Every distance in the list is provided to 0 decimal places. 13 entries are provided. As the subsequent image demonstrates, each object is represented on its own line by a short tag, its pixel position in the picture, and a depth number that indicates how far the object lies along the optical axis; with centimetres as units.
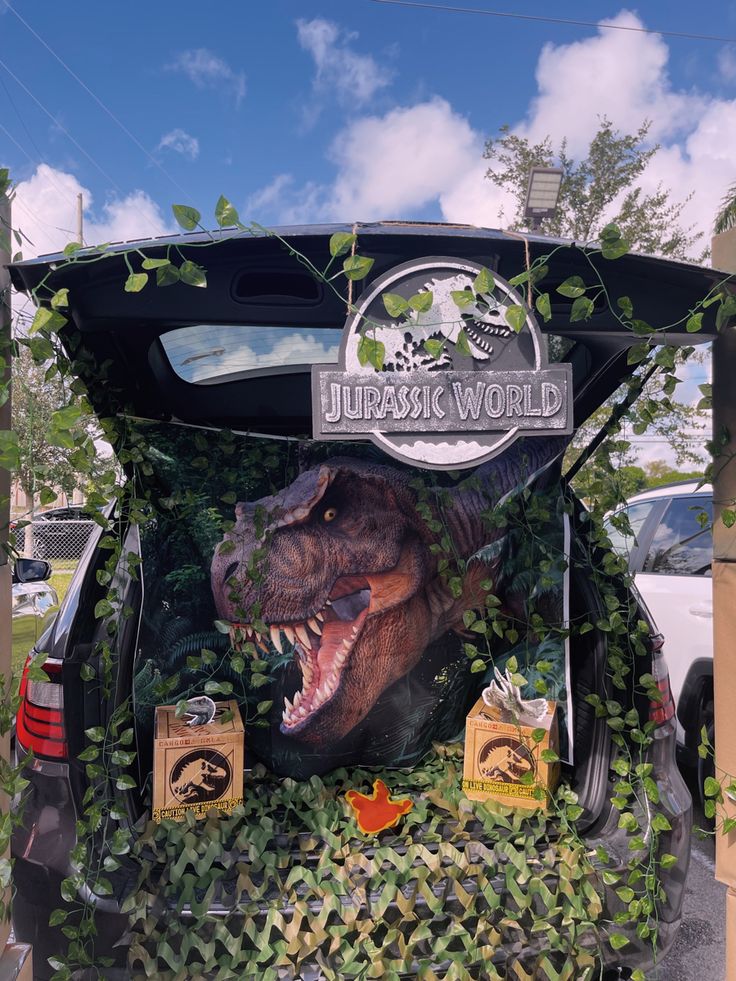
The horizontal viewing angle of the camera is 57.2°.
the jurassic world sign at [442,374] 169
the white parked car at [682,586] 378
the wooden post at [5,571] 158
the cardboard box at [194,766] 227
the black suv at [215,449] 176
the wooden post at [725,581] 190
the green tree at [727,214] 800
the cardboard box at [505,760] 234
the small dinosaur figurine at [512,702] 246
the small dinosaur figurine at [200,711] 239
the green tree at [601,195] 1109
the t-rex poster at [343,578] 257
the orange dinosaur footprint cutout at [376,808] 232
